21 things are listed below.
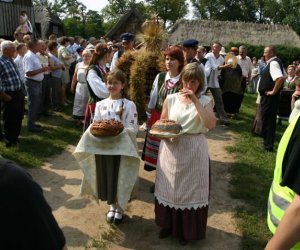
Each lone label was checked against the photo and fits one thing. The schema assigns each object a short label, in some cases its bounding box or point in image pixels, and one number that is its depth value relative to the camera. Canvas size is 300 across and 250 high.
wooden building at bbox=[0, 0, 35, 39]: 17.47
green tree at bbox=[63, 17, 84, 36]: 64.06
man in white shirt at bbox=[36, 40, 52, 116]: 8.89
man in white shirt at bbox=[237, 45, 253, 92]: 12.05
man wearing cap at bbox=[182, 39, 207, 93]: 6.46
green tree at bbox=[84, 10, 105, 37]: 67.69
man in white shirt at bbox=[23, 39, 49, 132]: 7.88
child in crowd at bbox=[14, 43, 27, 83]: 8.38
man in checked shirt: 6.65
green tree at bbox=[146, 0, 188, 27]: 54.88
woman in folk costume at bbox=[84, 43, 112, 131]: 5.29
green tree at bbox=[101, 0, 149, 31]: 67.12
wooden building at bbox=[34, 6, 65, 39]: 28.59
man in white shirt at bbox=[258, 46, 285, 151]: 6.79
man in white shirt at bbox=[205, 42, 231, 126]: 8.97
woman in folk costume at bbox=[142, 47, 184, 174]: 4.53
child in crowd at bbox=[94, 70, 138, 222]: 4.01
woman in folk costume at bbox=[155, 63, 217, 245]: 3.67
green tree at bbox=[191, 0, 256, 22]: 67.12
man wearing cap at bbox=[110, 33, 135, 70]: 7.93
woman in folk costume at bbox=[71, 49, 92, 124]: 8.23
